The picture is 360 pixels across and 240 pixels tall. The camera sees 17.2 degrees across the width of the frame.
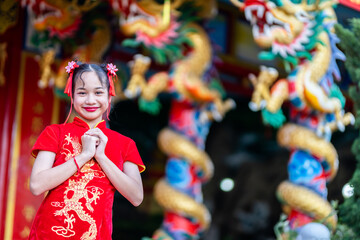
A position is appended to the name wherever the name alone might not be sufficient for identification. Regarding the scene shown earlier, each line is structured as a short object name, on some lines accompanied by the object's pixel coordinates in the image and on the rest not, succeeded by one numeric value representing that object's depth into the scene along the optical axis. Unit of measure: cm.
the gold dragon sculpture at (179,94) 863
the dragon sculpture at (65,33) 915
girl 351
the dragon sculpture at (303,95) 815
